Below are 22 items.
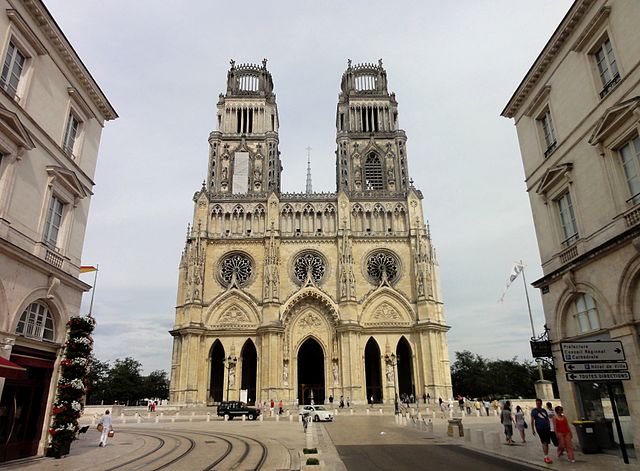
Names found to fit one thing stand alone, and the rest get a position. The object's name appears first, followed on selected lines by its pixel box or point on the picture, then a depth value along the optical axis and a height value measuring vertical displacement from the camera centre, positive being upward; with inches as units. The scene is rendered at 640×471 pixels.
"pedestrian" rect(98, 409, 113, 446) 658.8 -45.0
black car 1278.3 -47.9
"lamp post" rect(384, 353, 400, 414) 1661.0 +116.1
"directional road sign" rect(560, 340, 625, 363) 432.1 +33.4
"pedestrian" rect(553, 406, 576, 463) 451.8 -45.5
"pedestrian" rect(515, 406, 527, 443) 631.6 -46.3
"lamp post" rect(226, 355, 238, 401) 1678.2 +102.9
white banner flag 1620.3 +407.6
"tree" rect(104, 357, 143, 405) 2598.4 +69.1
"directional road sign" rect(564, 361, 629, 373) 426.9 +19.1
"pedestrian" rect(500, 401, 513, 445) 628.7 -43.2
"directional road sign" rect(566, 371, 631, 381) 423.8 +10.2
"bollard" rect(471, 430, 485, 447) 625.6 -66.8
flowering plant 533.6 +12.2
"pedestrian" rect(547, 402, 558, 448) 501.0 -53.5
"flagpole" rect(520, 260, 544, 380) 1479.1 +228.7
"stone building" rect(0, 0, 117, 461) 479.5 +222.4
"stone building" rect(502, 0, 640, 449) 459.2 +236.9
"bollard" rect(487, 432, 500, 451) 585.5 -67.9
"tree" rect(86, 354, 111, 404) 2554.1 +74.9
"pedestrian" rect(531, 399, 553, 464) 485.1 -40.6
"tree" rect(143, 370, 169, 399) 2839.6 +60.4
